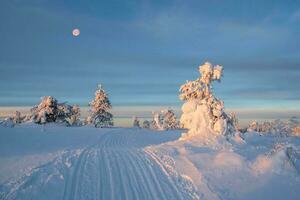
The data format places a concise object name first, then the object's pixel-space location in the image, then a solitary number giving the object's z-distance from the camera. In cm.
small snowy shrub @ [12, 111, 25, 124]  8494
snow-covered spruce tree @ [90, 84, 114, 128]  7350
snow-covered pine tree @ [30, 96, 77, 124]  6400
